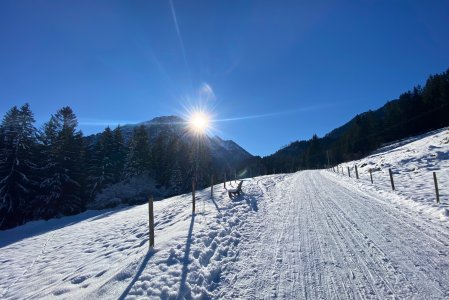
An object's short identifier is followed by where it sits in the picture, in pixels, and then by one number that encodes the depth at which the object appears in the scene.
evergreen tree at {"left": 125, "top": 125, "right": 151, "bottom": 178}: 56.03
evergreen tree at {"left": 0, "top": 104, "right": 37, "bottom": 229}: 29.69
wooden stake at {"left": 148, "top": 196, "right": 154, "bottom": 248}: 7.95
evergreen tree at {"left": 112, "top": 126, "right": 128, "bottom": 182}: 54.06
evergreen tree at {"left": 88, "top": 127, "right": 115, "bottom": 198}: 47.31
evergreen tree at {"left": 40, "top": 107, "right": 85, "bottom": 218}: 33.56
